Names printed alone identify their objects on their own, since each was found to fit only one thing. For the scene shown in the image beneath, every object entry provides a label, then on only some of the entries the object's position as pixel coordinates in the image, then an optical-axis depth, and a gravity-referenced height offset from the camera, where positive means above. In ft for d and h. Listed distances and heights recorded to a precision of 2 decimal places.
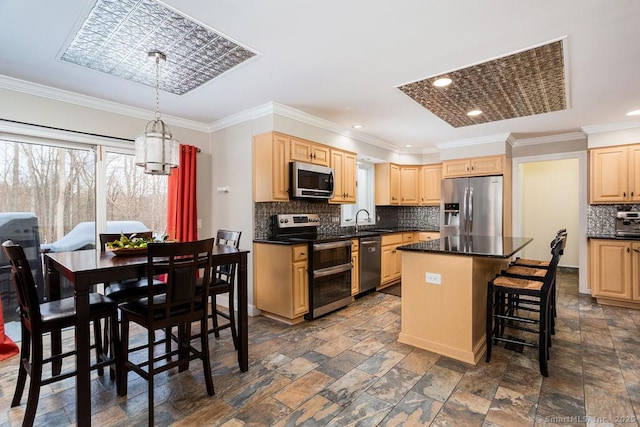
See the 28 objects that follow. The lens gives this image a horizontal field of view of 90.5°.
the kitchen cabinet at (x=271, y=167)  11.98 +1.76
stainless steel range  11.80 -1.95
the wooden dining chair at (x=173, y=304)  6.20 -1.95
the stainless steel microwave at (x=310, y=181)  12.49 +1.32
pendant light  7.88 +1.57
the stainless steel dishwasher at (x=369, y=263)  14.73 -2.42
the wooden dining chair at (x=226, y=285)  8.73 -2.03
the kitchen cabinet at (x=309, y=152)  12.79 +2.56
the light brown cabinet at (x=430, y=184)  19.84 +1.79
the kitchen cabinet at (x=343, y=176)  14.75 +1.76
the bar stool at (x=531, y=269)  9.61 -1.92
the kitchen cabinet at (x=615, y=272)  13.26 -2.60
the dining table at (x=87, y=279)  5.79 -1.34
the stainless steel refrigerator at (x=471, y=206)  16.15 +0.30
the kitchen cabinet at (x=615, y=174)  14.03 +1.69
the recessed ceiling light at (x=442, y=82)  9.77 +4.10
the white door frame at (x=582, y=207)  15.61 +0.22
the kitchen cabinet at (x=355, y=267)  14.20 -2.49
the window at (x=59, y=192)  9.99 +0.77
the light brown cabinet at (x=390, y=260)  16.32 -2.54
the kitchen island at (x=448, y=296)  8.62 -2.42
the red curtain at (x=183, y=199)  13.05 +0.58
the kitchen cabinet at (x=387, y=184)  19.19 +1.72
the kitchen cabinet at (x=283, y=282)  11.34 -2.55
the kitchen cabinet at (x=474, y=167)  16.28 +2.44
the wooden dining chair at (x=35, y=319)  5.90 -2.11
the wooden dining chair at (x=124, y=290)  7.92 -2.02
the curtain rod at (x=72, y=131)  9.60 +2.79
